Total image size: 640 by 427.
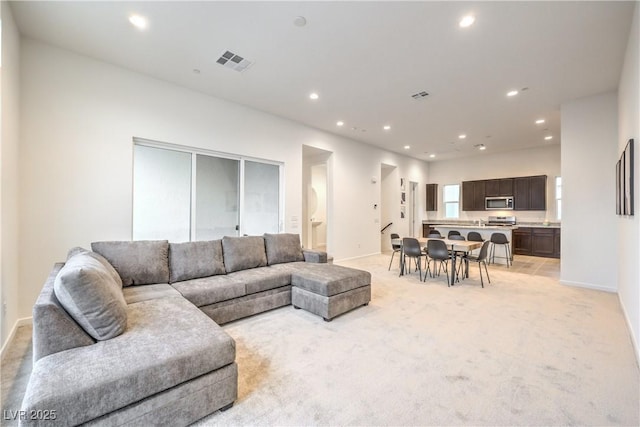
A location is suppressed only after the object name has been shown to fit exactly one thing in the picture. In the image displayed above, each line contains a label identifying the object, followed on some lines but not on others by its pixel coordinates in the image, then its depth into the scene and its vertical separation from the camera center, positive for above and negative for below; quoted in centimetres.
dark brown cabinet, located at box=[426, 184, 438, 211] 983 +66
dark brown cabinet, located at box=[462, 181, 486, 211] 885 +70
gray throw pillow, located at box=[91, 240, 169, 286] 294 -51
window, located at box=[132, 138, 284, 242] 395 +33
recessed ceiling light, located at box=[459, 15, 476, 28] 262 +191
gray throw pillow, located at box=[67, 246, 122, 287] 253 -42
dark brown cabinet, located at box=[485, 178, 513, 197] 827 +91
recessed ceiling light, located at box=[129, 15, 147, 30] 271 +194
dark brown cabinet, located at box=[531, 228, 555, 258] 736 -67
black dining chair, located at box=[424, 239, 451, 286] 462 -58
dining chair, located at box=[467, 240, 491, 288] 472 -64
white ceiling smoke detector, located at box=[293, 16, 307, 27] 267 +192
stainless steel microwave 827 +42
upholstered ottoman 314 -90
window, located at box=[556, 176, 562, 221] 766 +54
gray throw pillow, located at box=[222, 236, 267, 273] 365 -53
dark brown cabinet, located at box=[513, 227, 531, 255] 772 -69
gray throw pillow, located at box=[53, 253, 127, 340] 163 -53
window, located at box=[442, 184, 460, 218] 963 +58
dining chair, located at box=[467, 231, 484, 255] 623 -47
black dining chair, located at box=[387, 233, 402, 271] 585 -64
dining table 455 -51
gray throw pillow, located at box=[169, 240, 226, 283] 325 -56
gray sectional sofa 130 -79
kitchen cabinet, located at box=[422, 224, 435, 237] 960 -45
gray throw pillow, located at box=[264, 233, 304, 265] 412 -51
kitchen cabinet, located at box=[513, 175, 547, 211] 772 +69
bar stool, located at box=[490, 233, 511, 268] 614 -54
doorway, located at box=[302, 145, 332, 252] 678 +52
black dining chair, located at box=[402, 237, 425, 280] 494 -58
